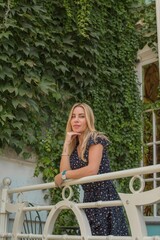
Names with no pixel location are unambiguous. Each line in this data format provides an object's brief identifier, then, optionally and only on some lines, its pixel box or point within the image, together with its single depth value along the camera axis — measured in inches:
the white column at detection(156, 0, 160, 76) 95.3
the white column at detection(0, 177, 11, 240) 151.8
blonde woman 115.3
